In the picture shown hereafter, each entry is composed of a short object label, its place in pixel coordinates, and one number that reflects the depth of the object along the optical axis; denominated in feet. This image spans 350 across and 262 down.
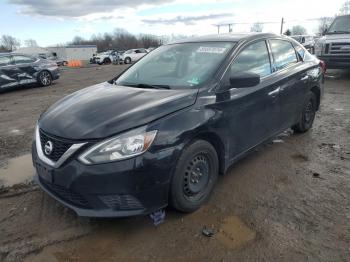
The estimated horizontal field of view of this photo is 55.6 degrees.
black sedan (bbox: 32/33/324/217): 8.94
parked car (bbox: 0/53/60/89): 39.81
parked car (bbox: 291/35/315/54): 95.11
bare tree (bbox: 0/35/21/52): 362.12
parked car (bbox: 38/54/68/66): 156.87
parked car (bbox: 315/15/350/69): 36.68
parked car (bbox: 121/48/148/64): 118.62
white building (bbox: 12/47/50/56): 216.64
